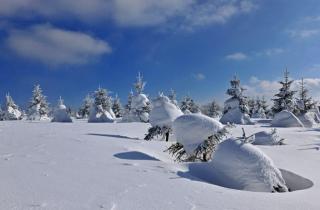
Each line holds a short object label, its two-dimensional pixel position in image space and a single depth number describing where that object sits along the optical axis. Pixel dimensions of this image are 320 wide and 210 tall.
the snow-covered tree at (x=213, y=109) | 62.19
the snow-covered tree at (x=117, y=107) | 59.05
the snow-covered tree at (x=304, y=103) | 37.11
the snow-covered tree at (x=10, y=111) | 46.33
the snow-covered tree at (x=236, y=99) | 37.16
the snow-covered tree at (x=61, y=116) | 29.59
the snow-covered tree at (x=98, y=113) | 31.87
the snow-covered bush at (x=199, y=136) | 9.47
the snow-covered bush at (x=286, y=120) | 26.22
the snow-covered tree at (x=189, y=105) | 57.13
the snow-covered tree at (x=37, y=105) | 47.41
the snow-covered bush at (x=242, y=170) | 6.71
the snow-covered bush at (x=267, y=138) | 15.71
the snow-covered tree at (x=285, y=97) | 38.22
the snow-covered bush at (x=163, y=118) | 14.05
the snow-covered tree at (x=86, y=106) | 56.81
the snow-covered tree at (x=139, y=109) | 33.09
